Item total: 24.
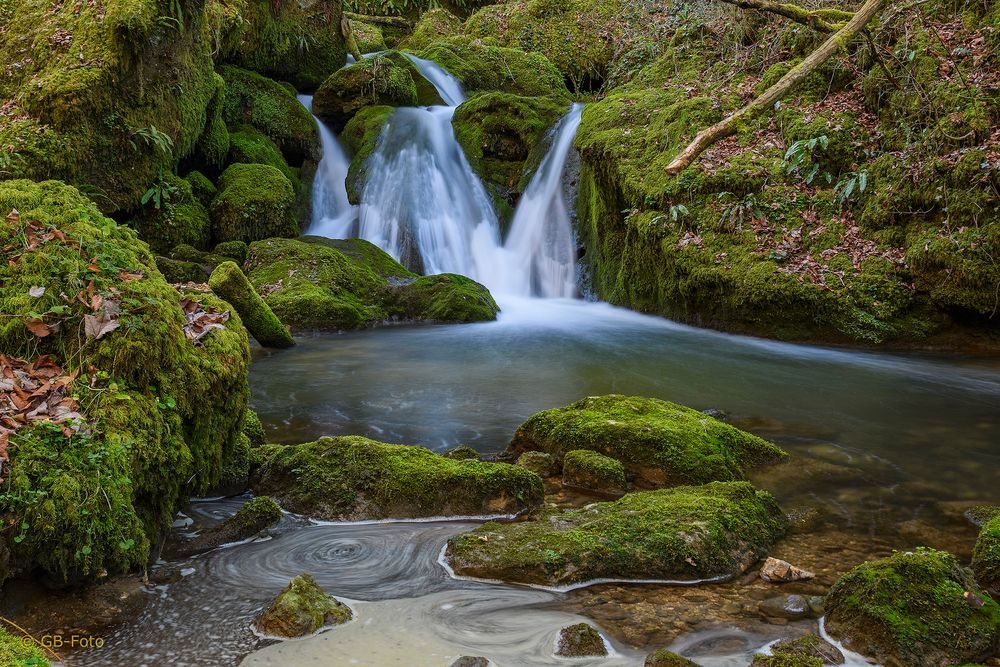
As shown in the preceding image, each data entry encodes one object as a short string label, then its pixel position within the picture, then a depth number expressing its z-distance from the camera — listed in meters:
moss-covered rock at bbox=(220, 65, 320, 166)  17.00
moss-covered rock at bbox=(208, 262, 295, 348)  8.53
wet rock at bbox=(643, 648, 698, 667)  2.63
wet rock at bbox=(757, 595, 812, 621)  3.13
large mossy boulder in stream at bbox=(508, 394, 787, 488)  4.80
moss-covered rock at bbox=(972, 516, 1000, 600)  3.31
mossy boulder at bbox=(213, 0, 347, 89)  17.00
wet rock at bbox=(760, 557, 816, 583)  3.46
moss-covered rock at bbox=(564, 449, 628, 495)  4.68
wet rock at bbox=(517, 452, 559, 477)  4.95
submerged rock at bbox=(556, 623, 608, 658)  2.83
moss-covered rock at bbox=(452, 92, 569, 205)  17.17
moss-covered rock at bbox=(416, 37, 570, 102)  21.52
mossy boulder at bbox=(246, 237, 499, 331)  11.81
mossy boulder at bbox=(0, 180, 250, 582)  2.74
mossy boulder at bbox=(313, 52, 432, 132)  18.36
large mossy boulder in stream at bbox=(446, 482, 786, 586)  3.47
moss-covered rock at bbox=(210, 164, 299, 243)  14.13
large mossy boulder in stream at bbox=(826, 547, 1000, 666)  2.74
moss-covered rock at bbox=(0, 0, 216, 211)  10.14
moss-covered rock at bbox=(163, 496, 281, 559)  3.60
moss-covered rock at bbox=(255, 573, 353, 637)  2.87
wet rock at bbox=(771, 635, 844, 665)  2.77
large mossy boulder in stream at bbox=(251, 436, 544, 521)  4.23
